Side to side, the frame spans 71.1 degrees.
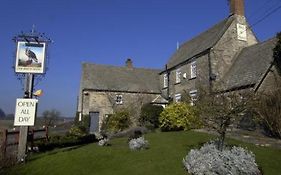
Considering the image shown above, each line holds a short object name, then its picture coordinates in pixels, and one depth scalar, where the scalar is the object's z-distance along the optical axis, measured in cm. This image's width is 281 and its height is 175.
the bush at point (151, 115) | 1885
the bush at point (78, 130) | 1929
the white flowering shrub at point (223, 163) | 602
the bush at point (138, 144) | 938
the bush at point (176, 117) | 1506
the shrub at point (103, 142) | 1085
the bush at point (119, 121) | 2040
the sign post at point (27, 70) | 1013
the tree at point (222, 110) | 760
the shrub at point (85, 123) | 2211
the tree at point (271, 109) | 934
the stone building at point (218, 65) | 1567
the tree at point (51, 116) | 2979
